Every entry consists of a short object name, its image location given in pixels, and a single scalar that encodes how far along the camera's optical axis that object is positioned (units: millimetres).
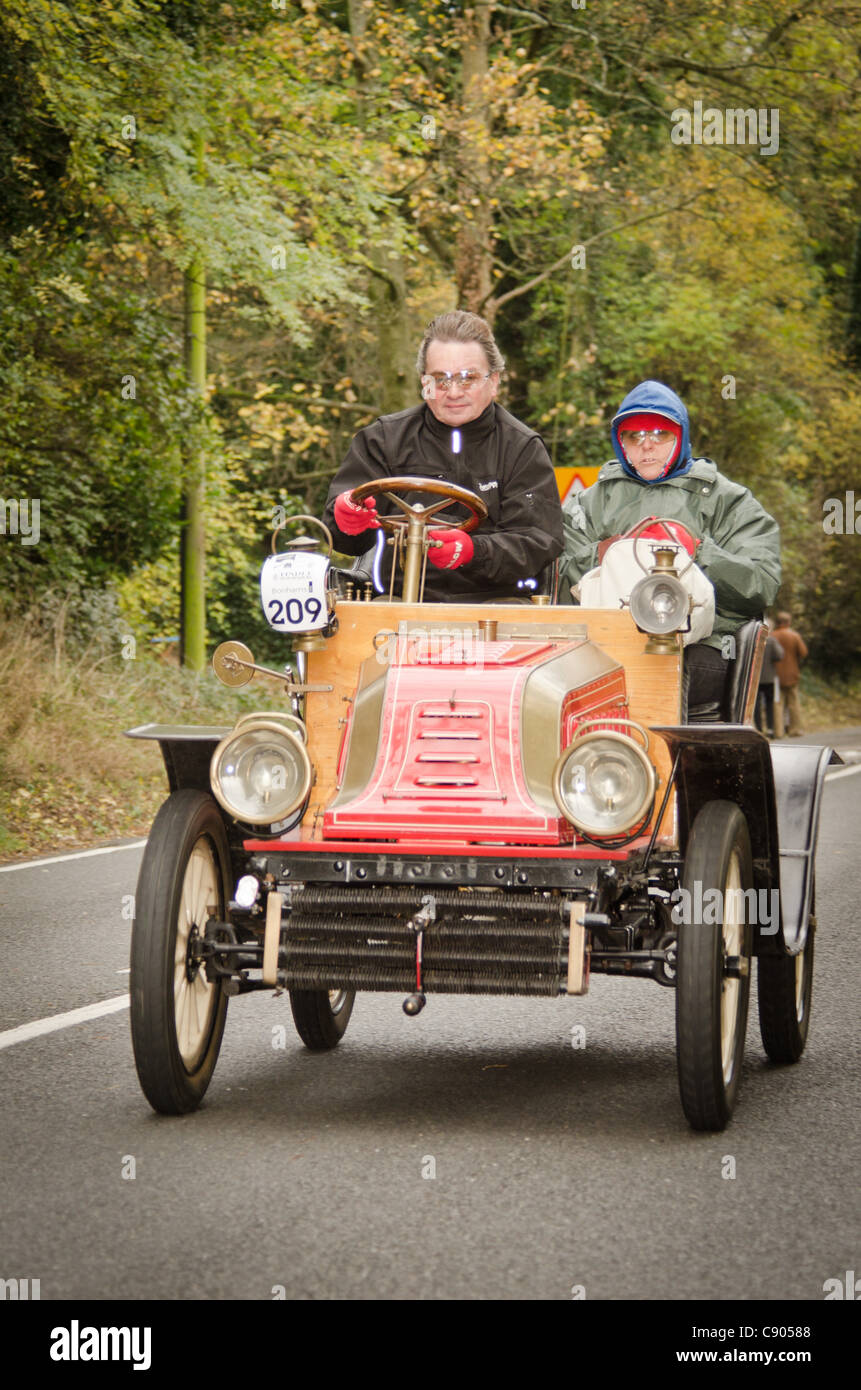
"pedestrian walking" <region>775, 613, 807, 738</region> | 26375
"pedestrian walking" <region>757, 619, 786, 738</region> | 23094
